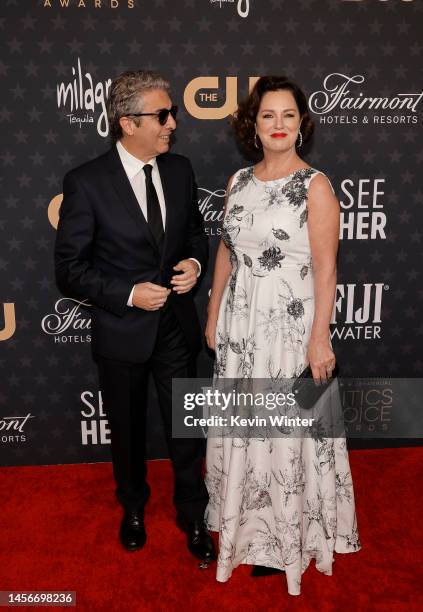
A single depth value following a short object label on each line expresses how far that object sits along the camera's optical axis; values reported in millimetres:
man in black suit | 2490
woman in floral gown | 2350
